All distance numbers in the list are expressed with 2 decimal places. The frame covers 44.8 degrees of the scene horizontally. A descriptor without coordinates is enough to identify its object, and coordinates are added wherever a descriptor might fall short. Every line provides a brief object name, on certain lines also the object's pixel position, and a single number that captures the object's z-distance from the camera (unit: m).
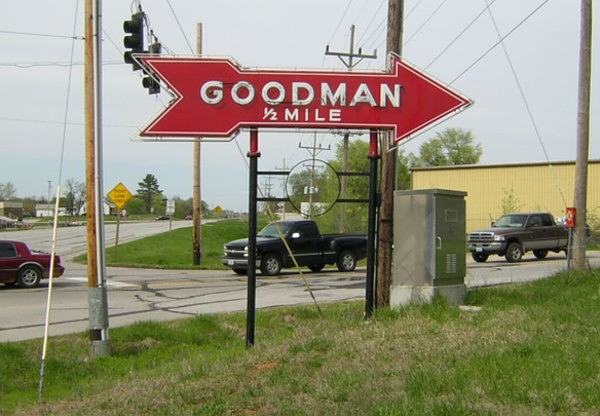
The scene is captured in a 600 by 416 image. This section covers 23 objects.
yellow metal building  49.53
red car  20.13
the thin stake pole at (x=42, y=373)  8.25
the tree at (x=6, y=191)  145.91
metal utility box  10.52
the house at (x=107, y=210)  125.30
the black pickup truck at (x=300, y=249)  23.62
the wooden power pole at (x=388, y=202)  10.91
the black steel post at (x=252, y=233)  9.59
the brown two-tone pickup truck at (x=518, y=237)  28.22
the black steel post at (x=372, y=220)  9.90
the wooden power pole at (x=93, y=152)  10.91
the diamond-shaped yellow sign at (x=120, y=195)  32.38
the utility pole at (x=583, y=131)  16.06
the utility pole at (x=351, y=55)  40.15
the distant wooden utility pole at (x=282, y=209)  11.26
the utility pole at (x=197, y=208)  29.23
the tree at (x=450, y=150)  97.25
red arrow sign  9.53
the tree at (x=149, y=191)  172.38
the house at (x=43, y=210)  150.12
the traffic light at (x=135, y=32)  12.61
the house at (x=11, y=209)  149.75
